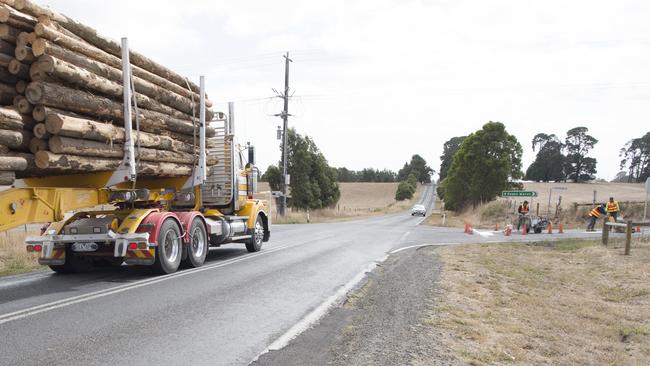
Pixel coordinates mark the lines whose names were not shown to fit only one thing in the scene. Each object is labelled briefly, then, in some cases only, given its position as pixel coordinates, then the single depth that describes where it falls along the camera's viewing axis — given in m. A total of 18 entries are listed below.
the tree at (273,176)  49.31
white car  63.22
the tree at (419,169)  170.57
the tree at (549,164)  117.38
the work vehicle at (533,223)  26.77
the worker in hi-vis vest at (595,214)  26.89
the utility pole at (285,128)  33.16
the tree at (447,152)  140.00
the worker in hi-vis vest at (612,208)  24.41
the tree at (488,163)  54.59
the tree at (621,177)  135.73
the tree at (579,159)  116.19
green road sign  29.38
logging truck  7.31
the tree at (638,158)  121.49
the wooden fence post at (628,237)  13.66
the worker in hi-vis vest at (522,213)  27.36
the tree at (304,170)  45.12
